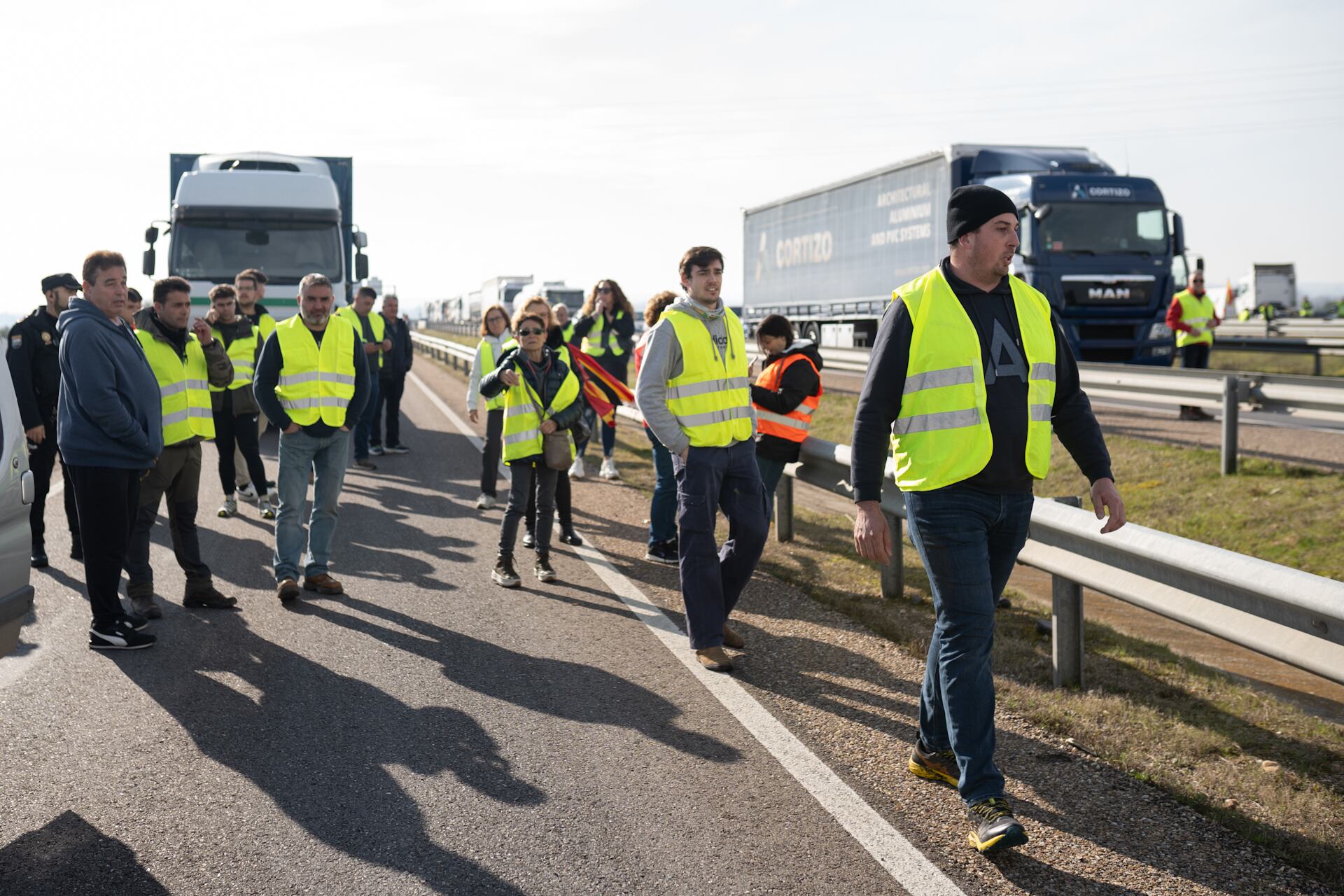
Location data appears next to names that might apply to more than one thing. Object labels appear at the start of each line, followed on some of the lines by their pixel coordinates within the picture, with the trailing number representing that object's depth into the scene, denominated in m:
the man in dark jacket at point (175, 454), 7.23
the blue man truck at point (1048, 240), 19.98
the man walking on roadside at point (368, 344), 14.17
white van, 4.38
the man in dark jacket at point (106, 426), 6.17
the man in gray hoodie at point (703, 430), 6.07
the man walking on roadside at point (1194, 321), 17.08
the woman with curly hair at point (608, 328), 11.98
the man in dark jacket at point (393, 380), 15.46
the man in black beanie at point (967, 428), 4.11
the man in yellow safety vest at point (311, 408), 7.61
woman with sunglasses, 8.01
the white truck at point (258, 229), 16.91
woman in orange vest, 7.41
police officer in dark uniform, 8.42
